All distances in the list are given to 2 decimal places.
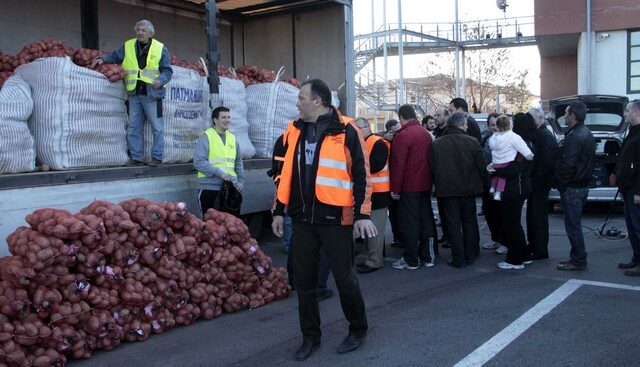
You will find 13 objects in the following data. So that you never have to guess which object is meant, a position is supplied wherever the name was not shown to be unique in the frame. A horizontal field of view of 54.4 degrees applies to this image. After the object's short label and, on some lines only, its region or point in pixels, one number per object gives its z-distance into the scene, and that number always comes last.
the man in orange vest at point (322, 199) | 4.15
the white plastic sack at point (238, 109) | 7.59
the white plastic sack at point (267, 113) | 8.09
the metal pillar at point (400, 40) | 27.55
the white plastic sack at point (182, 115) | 6.77
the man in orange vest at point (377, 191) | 6.68
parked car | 10.51
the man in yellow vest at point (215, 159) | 6.48
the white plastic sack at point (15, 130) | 5.20
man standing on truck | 6.42
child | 6.95
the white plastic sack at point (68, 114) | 5.70
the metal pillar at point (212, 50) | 6.68
